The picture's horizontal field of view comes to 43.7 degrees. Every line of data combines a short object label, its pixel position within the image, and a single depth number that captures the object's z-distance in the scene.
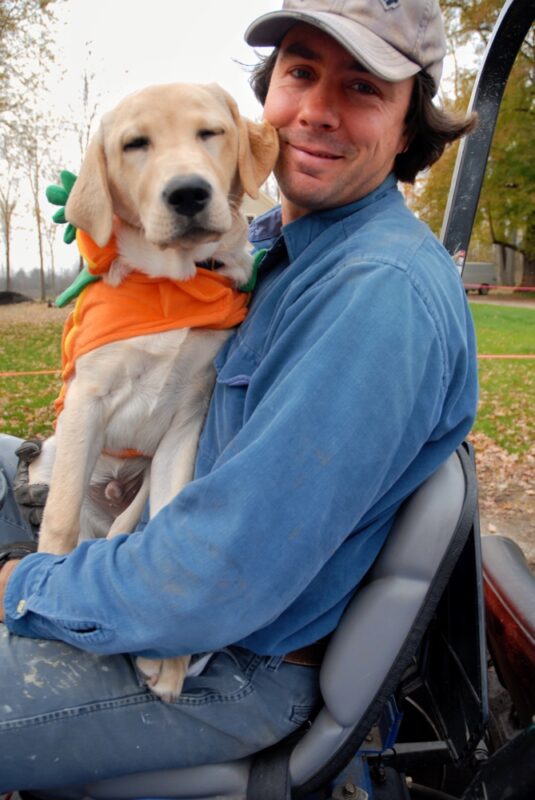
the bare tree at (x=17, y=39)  12.58
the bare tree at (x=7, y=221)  21.17
